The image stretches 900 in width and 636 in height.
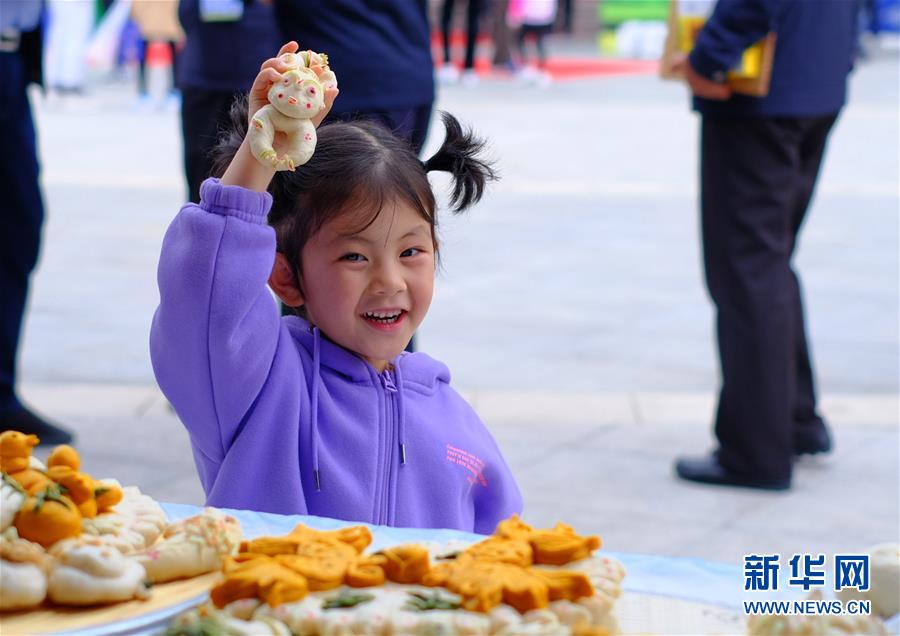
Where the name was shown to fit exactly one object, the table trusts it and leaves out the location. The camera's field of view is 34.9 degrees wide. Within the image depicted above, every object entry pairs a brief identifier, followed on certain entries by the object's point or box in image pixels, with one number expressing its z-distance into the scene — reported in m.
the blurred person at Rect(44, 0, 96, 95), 14.41
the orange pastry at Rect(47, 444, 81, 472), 1.41
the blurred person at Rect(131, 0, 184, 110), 12.84
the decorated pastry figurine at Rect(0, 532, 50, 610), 1.25
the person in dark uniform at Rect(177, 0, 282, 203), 4.06
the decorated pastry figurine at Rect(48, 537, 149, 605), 1.27
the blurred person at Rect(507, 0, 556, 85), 16.80
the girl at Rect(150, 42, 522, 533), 1.77
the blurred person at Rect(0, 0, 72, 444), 4.10
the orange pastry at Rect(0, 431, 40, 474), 1.40
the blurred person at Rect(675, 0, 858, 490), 3.74
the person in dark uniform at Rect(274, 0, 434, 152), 3.46
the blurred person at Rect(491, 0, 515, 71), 17.84
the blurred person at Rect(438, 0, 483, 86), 16.55
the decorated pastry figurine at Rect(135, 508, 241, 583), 1.33
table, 1.26
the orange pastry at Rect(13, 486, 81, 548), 1.31
